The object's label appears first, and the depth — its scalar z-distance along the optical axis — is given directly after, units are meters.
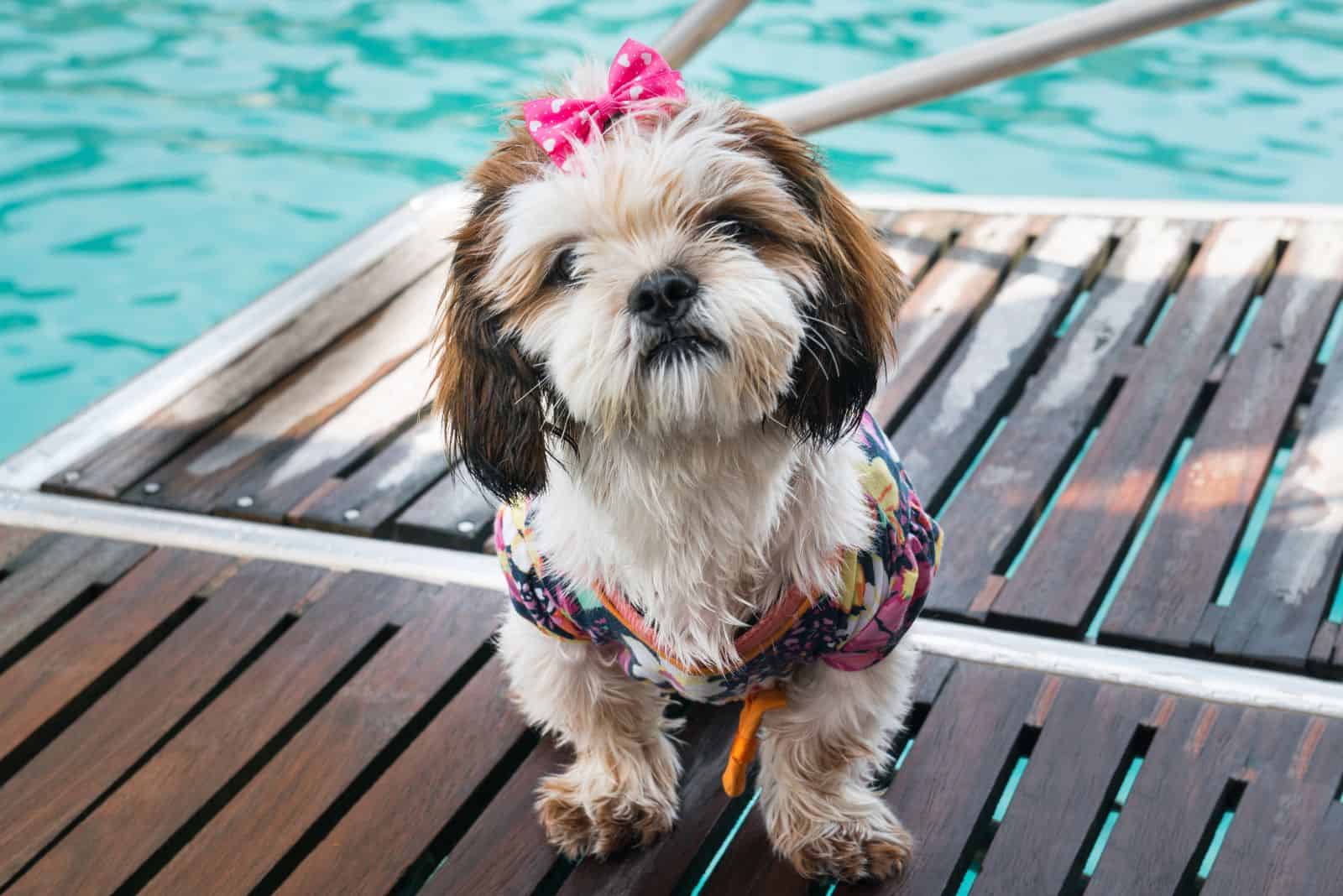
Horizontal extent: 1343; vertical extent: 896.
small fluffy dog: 1.57
